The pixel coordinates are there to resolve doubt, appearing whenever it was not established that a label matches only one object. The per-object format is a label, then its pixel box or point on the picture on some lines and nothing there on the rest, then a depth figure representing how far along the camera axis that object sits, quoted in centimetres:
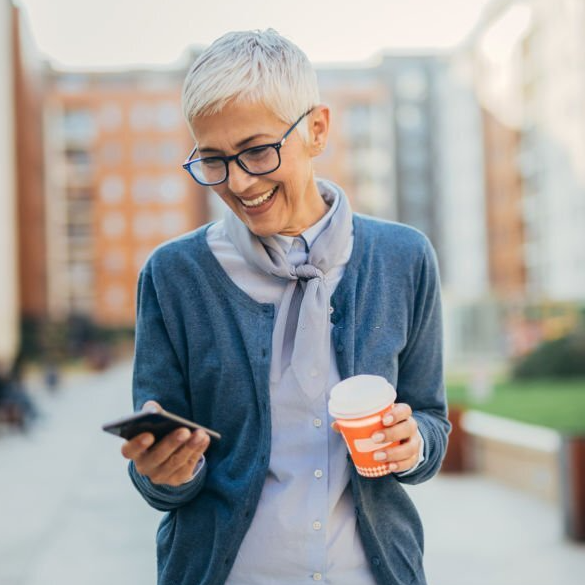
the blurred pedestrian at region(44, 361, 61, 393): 2512
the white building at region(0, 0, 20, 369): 2934
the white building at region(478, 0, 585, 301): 4522
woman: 149
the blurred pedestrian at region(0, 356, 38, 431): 1553
